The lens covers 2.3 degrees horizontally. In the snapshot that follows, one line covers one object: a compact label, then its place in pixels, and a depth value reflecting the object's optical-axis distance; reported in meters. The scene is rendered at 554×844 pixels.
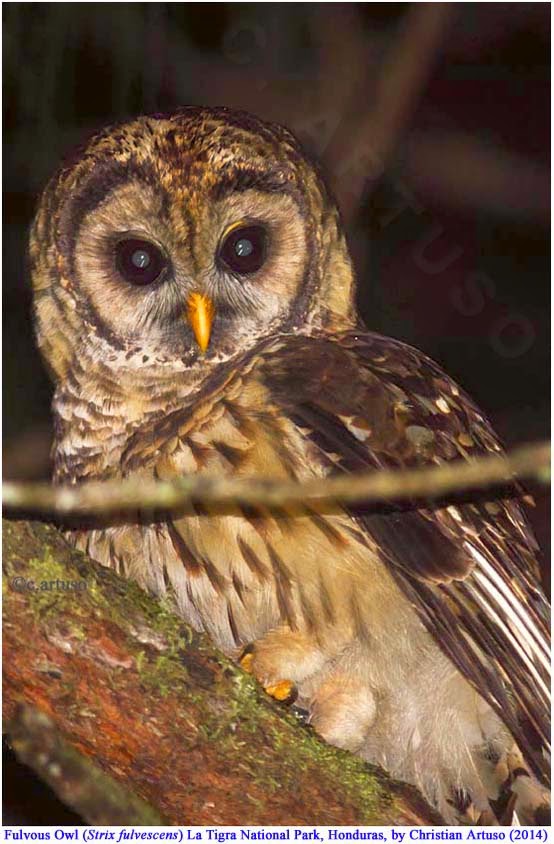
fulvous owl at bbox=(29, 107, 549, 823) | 5.45
